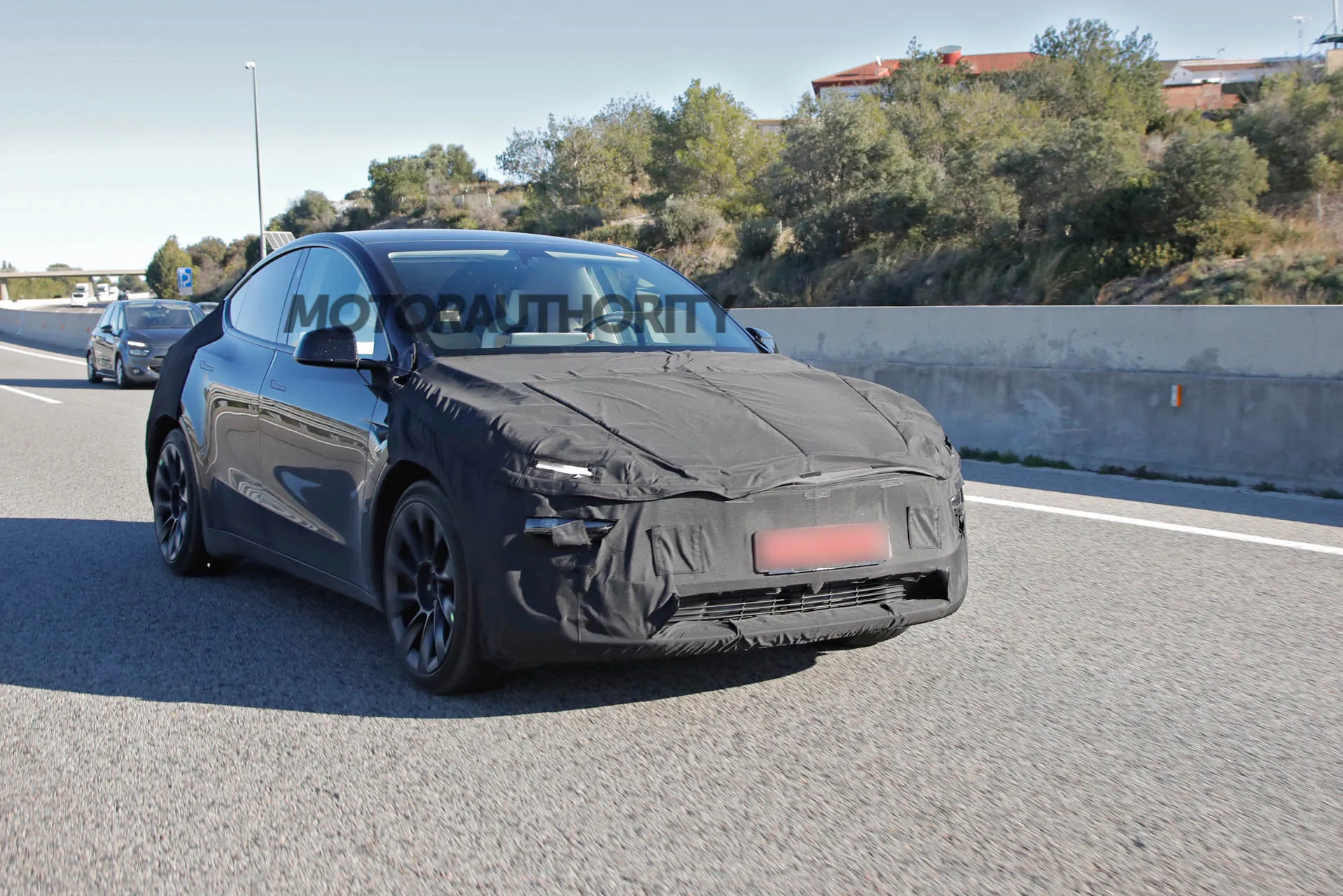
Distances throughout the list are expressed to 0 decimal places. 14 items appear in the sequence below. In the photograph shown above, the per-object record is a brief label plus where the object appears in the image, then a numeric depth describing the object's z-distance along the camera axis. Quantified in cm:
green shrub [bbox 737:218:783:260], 3950
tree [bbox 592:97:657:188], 7375
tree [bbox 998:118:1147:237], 2917
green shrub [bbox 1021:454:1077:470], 1088
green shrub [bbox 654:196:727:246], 4884
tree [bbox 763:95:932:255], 3434
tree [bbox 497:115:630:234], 6938
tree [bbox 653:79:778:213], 6234
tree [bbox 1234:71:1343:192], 2797
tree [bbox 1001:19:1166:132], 4425
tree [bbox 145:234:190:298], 11869
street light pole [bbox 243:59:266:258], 4372
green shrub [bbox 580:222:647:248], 5098
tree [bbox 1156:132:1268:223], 2586
